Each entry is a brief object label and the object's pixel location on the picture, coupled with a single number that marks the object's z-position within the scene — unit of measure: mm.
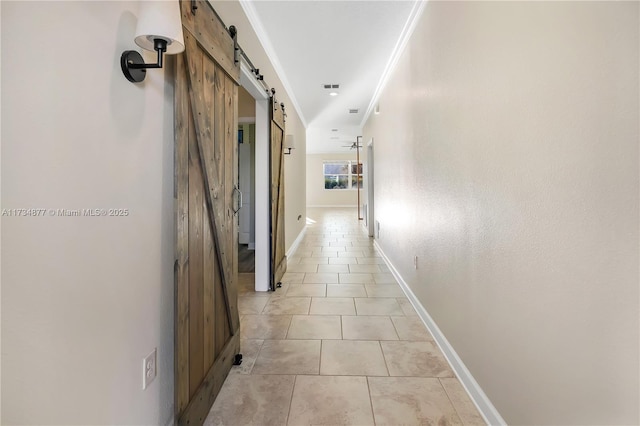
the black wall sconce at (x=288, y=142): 4351
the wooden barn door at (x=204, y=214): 1317
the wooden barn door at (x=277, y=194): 3439
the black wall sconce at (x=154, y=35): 1002
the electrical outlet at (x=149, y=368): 1197
